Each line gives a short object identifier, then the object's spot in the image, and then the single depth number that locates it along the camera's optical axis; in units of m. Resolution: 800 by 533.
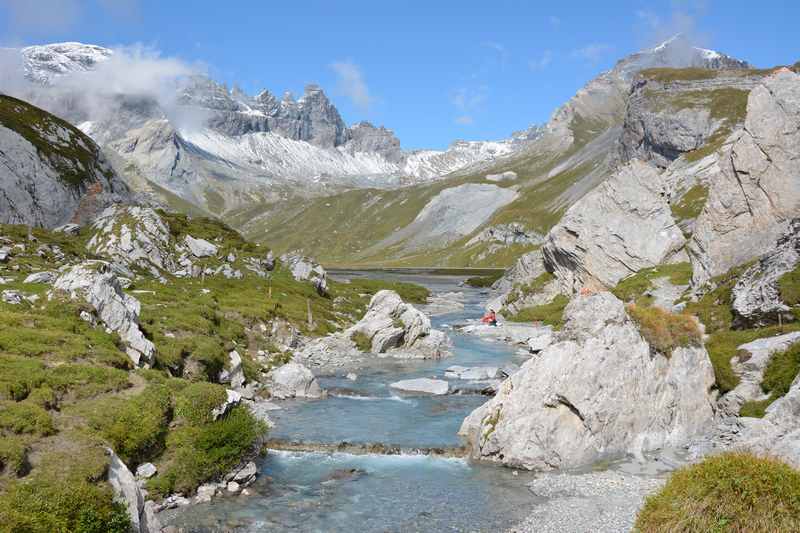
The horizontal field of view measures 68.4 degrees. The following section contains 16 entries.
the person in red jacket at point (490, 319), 89.88
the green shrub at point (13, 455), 18.69
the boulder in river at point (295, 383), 45.94
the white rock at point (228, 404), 29.27
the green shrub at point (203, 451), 25.83
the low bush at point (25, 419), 21.12
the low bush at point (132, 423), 24.89
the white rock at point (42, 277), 43.83
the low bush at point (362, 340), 67.06
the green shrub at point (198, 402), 28.58
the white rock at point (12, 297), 35.16
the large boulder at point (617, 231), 81.88
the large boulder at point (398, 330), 66.44
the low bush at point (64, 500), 16.78
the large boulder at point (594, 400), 30.94
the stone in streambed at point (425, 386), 48.41
